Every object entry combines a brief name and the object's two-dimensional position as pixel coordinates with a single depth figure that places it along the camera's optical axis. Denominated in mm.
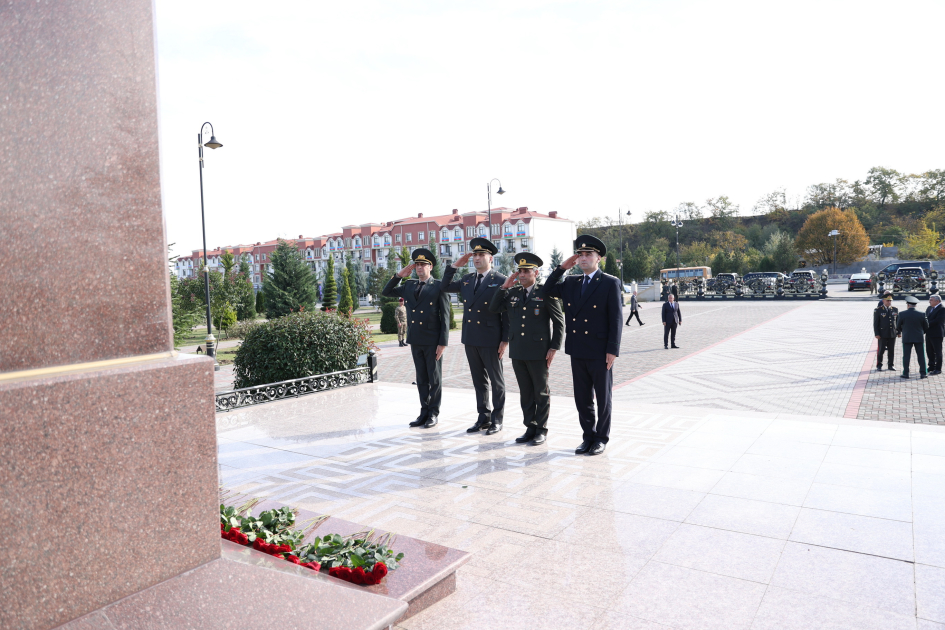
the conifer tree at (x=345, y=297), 32037
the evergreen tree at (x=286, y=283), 33219
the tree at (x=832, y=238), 59375
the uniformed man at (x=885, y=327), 10914
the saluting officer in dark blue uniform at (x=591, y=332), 5477
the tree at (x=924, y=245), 57178
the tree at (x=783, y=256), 57531
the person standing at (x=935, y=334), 10836
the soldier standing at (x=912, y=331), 10477
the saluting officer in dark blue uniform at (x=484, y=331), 6527
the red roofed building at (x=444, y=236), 70750
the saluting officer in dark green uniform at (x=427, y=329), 6898
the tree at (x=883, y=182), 73250
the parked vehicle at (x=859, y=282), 38000
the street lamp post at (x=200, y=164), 15000
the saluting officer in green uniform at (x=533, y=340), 5953
